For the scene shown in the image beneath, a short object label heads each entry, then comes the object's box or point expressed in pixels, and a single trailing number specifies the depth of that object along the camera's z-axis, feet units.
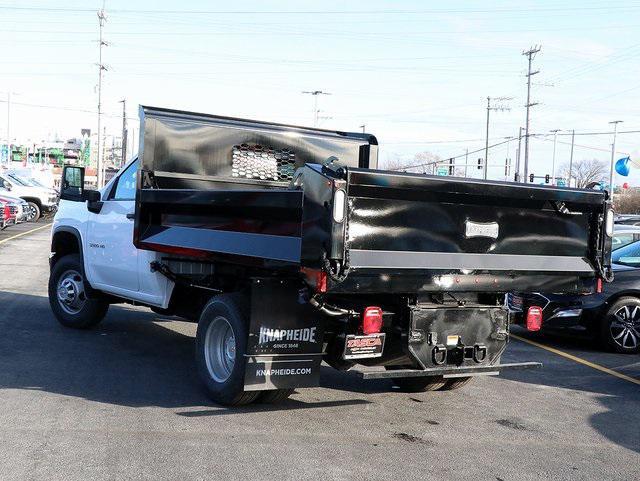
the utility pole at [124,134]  241.55
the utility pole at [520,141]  221.01
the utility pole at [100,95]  197.88
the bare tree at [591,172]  337.60
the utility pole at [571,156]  302.12
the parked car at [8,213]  82.91
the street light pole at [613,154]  201.23
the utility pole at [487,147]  224.41
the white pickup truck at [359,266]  18.70
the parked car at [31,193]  117.80
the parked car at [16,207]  90.64
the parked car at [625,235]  42.14
